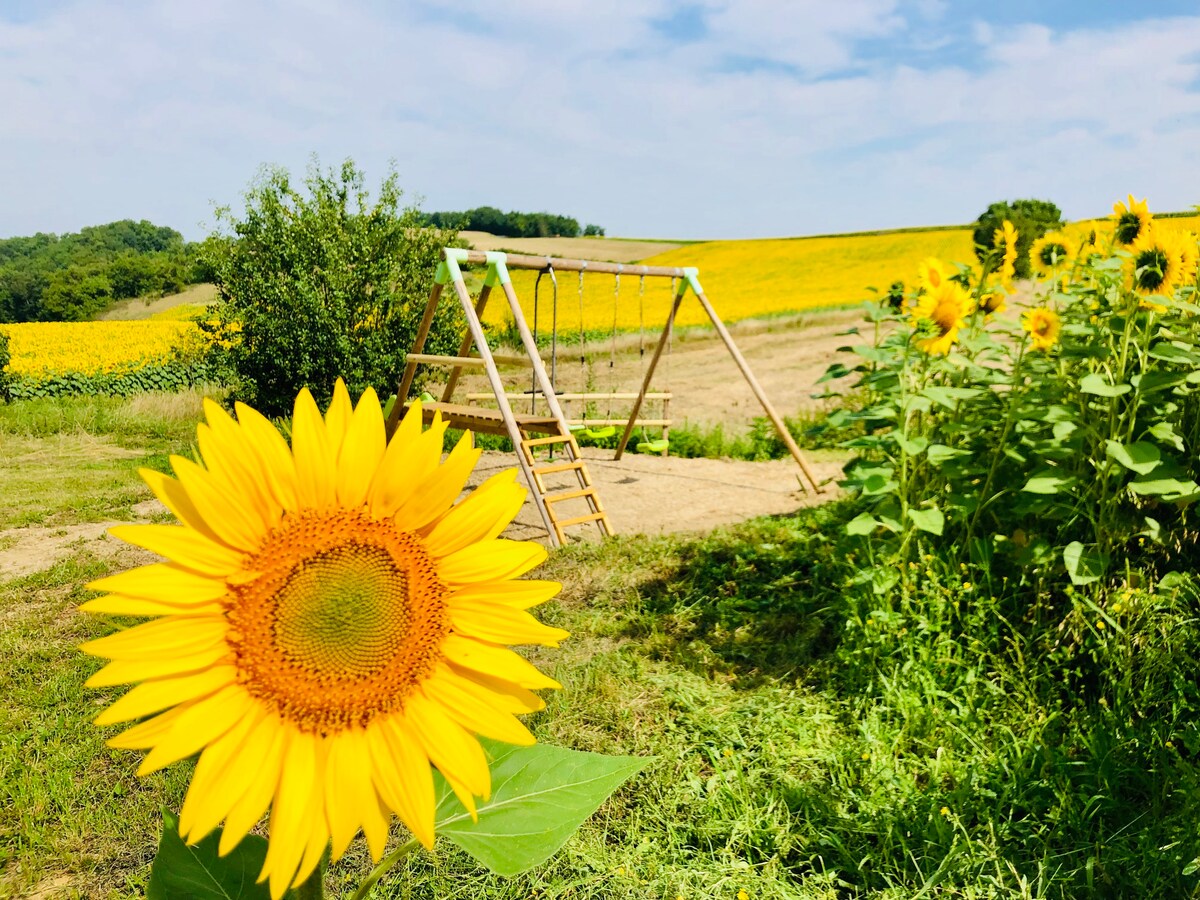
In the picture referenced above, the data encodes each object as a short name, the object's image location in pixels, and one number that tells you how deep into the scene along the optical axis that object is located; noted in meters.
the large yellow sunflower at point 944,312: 3.33
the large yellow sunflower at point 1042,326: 3.57
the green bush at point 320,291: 11.07
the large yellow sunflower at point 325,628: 0.56
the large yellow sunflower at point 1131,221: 3.11
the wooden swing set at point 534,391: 5.62
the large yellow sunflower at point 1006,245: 3.33
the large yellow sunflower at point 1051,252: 3.72
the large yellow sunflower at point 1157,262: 2.96
